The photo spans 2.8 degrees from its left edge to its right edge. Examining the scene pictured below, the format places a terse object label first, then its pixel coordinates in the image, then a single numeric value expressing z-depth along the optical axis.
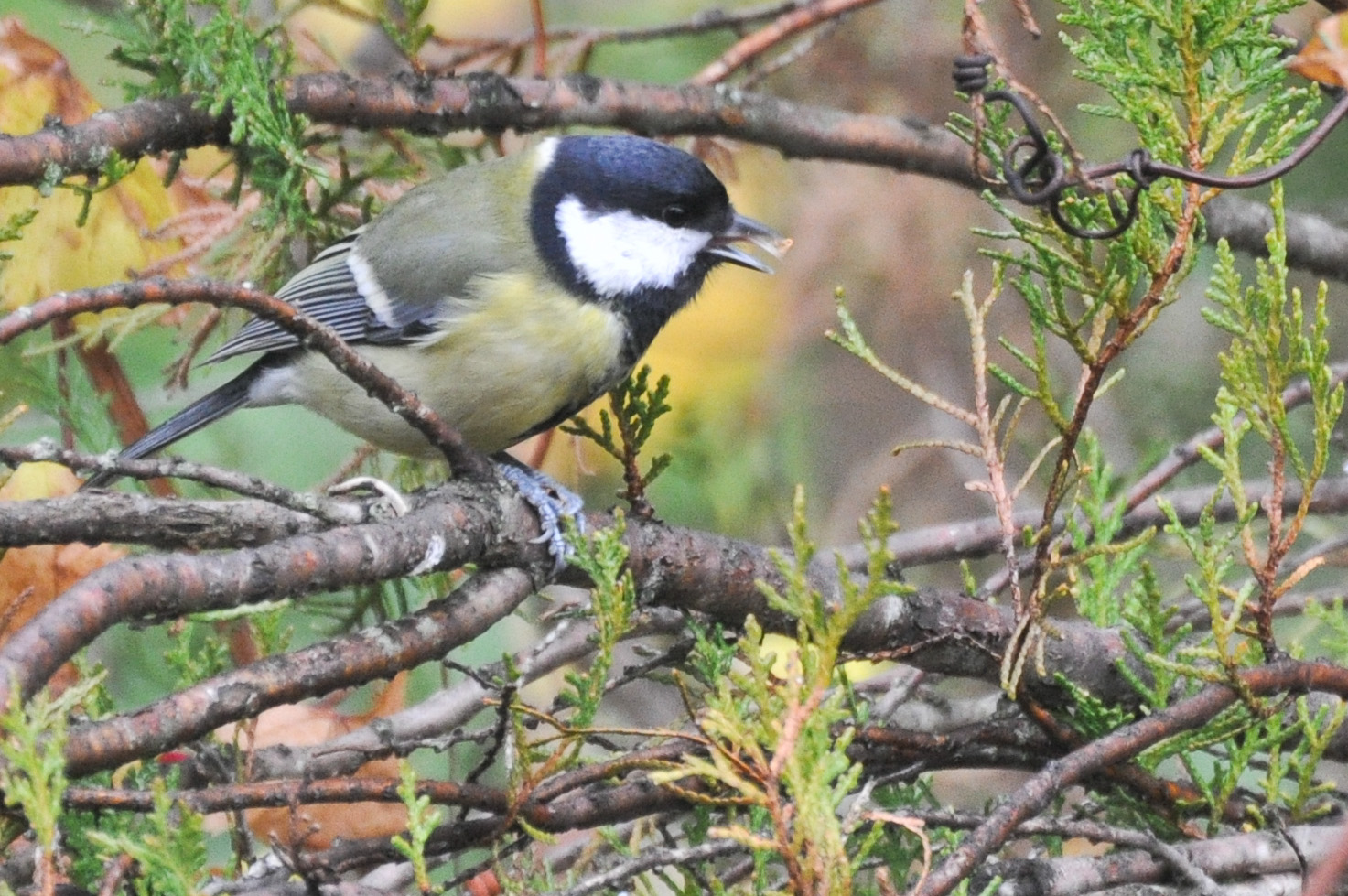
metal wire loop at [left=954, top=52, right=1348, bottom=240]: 4.30
